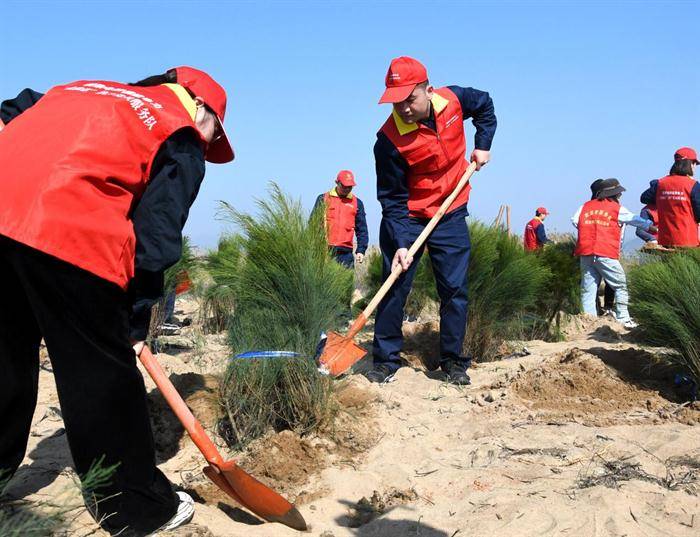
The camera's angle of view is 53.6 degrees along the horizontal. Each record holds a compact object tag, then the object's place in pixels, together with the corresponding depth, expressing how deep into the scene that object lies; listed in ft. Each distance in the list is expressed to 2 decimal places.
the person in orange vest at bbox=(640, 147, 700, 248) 22.56
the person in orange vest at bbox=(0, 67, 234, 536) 6.60
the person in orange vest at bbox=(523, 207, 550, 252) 36.04
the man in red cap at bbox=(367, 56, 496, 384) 14.14
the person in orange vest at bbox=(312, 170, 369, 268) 25.89
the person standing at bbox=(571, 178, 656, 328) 25.22
